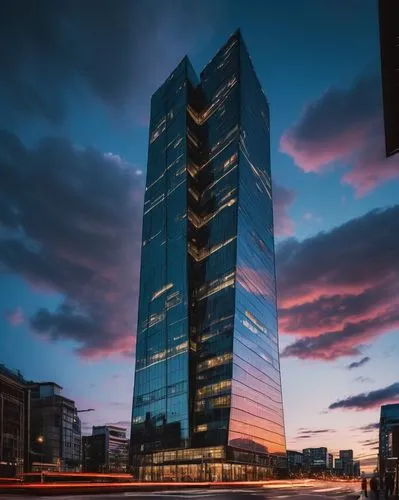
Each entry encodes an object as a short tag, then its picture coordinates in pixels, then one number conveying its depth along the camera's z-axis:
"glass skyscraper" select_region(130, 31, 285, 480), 135.00
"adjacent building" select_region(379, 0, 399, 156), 10.61
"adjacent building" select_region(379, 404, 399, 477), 153.30
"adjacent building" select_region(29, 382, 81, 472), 176.86
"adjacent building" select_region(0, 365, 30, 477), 118.06
